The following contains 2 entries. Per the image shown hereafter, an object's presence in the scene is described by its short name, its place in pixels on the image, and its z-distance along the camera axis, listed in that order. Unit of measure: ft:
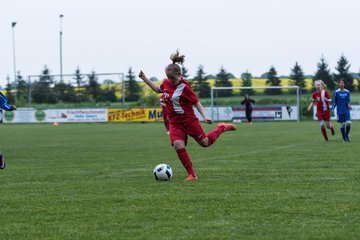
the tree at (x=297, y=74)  246.47
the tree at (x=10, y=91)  221.99
